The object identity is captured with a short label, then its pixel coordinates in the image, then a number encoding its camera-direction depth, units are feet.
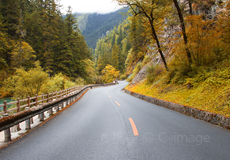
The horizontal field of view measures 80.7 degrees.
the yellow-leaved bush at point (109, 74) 238.68
